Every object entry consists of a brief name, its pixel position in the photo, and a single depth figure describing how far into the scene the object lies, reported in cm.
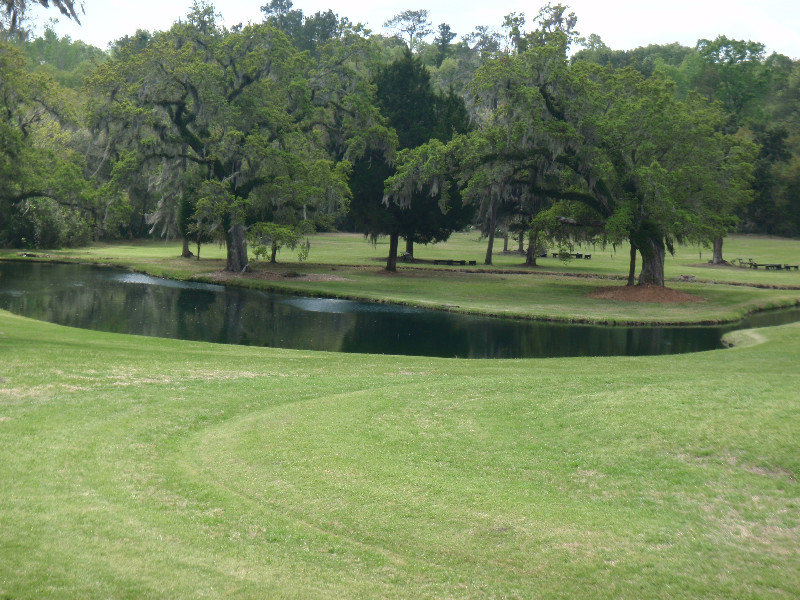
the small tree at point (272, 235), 5356
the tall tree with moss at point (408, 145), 6109
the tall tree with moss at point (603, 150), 4809
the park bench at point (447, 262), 7069
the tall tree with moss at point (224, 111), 5369
